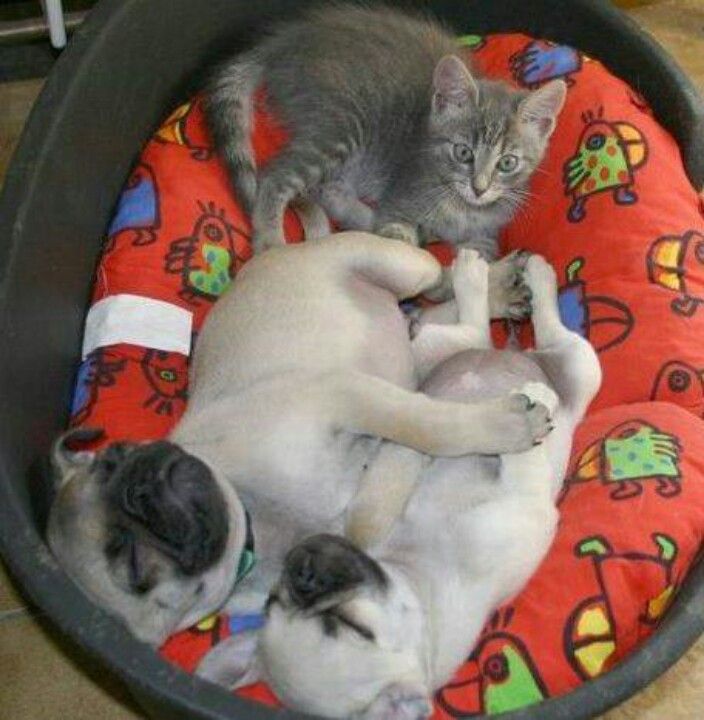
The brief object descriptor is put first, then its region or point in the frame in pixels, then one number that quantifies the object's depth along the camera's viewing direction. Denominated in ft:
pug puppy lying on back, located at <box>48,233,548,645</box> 2.76
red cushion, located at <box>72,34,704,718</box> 2.93
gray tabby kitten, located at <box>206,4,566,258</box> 3.51
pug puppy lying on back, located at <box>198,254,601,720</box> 2.69
